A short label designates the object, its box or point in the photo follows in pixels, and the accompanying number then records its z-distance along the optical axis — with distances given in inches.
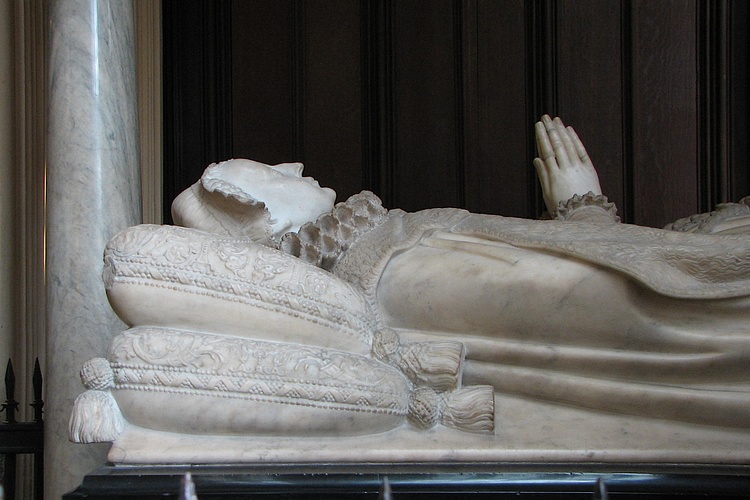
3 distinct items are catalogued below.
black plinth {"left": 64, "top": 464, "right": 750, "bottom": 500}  53.2
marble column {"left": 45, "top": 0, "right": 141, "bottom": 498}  72.2
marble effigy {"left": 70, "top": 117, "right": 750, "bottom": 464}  56.0
